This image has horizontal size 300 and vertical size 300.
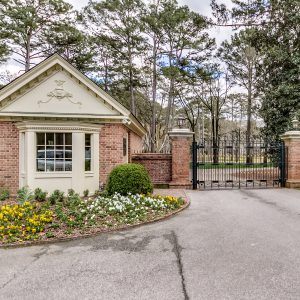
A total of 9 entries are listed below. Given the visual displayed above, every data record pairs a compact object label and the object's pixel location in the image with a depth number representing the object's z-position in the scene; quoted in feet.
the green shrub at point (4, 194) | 29.08
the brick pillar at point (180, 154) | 37.22
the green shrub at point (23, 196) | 23.93
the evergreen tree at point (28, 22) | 62.23
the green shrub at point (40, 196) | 28.43
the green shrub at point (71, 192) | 28.67
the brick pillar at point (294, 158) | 38.73
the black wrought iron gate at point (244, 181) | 37.60
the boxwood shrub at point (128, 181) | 28.78
